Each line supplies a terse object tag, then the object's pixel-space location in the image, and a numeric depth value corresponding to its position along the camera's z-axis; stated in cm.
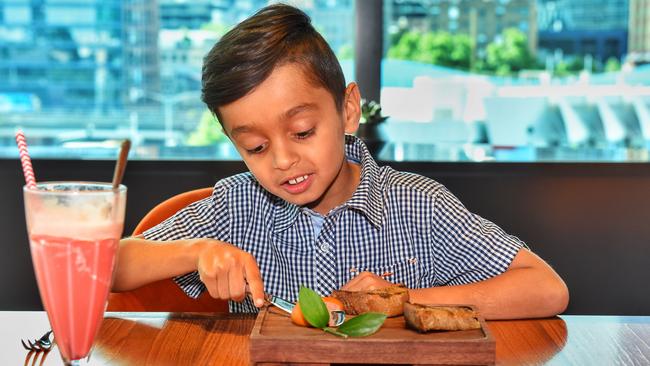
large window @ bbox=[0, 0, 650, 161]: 385
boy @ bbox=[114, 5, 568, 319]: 151
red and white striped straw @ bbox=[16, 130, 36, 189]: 104
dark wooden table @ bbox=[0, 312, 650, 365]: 122
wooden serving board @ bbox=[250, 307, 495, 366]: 110
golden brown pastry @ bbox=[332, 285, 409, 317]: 123
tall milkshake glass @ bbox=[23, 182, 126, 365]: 99
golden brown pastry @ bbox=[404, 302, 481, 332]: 113
